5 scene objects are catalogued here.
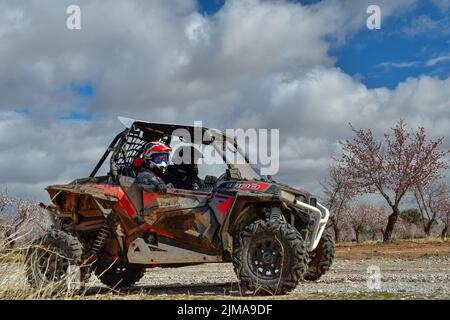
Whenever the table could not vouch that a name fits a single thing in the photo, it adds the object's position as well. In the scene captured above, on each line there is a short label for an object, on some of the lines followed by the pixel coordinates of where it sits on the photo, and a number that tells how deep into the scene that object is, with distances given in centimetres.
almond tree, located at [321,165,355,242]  4019
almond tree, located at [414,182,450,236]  4812
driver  1020
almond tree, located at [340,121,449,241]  3253
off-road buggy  889
